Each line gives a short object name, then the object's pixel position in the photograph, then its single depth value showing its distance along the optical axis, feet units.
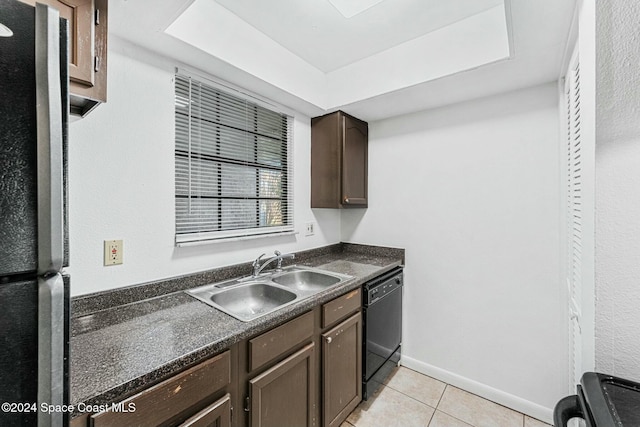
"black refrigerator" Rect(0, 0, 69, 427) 1.57
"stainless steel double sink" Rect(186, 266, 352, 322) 5.04
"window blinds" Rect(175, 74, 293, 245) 5.22
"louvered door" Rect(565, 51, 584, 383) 4.21
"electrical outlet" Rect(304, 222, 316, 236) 7.91
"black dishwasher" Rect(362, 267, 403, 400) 6.07
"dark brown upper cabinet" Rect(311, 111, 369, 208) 7.45
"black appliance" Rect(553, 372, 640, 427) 2.10
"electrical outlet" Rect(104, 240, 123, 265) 4.21
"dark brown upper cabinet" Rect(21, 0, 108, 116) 2.94
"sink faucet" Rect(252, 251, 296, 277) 6.07
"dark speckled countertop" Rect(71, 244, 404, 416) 2.58
